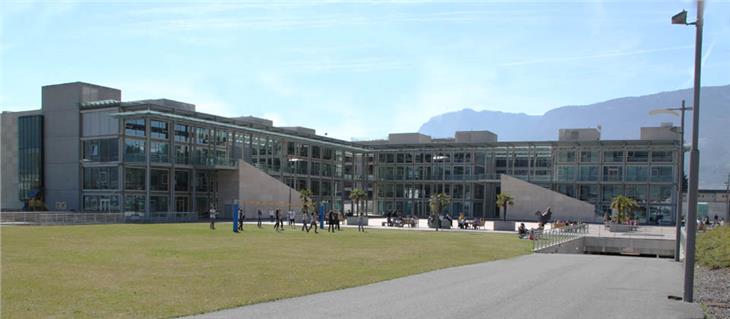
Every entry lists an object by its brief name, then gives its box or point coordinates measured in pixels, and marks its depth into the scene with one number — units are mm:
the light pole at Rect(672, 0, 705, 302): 12891
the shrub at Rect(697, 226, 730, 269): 21062
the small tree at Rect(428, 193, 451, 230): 46788
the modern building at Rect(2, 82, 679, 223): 57625
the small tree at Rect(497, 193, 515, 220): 63844
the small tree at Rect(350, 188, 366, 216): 68275
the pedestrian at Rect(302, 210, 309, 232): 39681
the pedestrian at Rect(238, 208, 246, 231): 37938
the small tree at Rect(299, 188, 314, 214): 53681
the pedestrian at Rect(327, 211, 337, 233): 40931
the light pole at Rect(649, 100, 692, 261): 23083
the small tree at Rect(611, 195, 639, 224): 53469
